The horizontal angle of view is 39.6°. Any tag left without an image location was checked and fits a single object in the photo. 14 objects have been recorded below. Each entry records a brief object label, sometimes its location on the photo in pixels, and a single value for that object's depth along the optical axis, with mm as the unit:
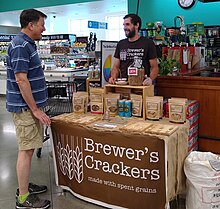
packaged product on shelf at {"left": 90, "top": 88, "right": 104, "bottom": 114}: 3031
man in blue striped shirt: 2500
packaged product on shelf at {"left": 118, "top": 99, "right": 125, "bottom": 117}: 2904
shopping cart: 3949
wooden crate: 2801
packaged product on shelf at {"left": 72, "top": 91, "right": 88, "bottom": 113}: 3111
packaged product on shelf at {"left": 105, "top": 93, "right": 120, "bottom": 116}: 2957
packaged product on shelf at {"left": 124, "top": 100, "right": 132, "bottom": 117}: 2877
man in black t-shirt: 3285
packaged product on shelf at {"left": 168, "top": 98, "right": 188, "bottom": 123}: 2666
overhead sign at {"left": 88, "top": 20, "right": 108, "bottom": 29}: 13685
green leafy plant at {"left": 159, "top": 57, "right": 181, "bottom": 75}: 3670
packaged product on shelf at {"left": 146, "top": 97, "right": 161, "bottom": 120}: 2752
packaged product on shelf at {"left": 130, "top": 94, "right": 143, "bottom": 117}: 2828
